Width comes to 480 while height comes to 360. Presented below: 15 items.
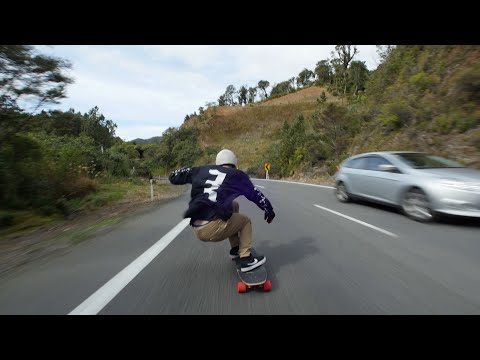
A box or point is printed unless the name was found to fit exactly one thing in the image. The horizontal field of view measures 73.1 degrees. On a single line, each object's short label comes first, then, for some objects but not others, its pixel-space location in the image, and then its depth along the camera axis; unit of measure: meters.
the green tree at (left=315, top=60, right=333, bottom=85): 83.19
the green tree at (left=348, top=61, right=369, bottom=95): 55.56
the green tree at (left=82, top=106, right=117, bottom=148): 39.57
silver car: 6.39
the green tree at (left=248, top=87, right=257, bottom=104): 116.06
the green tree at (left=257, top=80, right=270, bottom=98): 117.00
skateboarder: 3.63
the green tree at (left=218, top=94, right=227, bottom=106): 112.74
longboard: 3.44
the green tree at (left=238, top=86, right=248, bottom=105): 117.00
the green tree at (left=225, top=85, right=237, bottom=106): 116.56
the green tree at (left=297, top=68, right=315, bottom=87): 110.75
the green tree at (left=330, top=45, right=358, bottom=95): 61.50
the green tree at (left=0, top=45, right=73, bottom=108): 8.64
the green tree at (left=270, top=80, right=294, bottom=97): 109.47
